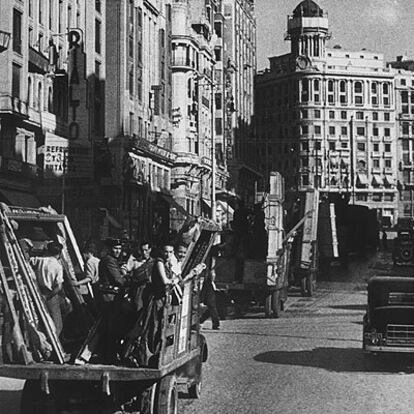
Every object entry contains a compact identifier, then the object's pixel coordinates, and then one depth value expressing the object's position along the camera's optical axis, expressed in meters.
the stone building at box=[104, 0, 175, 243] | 55.09
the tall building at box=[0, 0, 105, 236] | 39.03
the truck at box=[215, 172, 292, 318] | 23.78
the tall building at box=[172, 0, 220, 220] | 71.25
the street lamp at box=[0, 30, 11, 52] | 37.03
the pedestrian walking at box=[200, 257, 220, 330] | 20.45
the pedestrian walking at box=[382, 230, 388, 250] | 78.25
